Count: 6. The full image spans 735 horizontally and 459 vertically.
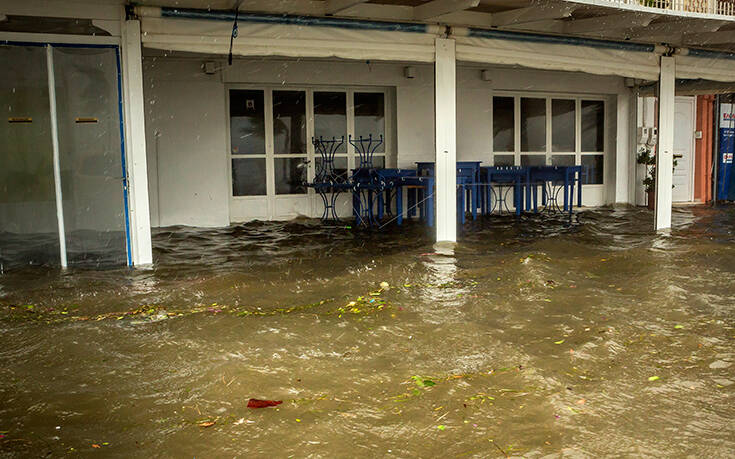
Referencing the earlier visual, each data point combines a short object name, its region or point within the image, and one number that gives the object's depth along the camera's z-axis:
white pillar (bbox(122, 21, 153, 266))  7.11
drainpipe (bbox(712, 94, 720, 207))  16.50
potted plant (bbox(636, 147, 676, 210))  14.53
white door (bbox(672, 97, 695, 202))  15.99
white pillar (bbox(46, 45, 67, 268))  7.11
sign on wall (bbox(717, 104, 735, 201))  16.69
